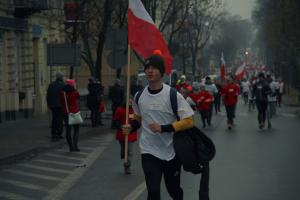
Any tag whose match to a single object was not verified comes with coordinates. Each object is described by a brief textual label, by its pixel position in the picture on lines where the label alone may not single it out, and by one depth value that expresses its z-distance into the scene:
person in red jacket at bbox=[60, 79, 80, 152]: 19.95
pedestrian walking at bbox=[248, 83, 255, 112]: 44.97
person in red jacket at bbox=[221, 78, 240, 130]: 28.25
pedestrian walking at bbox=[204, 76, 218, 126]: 33.49
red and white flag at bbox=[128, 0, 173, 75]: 10.57
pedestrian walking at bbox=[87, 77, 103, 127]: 28.55
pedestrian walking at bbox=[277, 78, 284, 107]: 50.19
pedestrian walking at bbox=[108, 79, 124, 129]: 27.41
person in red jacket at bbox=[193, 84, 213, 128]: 28.86
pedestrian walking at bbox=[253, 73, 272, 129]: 27.72
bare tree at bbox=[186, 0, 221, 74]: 83.94
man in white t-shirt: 8.64
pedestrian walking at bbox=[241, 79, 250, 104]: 52.56
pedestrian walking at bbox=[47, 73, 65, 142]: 23.30
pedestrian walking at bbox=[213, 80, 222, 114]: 39.56
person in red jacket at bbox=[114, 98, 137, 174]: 14.38
